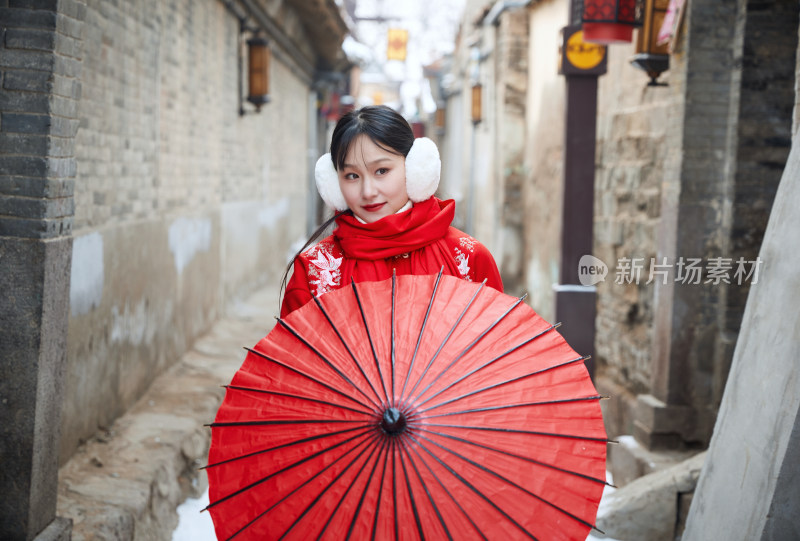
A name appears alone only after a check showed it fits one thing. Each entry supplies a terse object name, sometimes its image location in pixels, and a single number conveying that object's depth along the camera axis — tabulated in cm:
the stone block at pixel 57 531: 309
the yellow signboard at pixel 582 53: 561
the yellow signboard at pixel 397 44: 2520
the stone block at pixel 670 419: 574
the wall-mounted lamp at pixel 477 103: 1407
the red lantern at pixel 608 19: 519
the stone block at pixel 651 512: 443
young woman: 246
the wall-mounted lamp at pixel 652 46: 558
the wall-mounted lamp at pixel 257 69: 934
